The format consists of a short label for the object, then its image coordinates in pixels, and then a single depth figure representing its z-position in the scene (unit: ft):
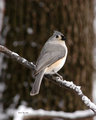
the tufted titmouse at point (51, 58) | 24.23
